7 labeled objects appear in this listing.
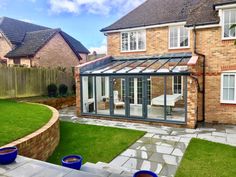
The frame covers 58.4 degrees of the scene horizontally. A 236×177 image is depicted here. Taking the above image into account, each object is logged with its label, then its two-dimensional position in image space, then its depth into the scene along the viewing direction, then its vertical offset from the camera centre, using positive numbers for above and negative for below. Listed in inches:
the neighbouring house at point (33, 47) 862.5 +158.5
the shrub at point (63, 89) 717.9 -23.4
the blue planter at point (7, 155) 180.7 -62.6
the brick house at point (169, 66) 446.0 +35.3
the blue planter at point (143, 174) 162.2 -71.0
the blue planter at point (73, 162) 186.2 -72.2
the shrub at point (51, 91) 681.6 -27.7
